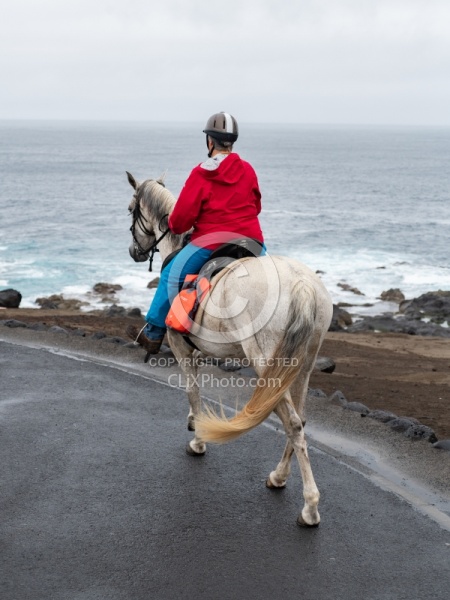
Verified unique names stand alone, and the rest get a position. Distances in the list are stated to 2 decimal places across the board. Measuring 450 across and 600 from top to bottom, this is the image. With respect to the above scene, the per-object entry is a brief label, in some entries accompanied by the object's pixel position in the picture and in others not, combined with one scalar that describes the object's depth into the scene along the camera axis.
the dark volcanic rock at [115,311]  23.45
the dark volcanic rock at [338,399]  10.27
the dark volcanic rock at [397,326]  25.61
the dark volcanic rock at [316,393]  10.53
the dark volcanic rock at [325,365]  13.38
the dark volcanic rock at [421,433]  8.80
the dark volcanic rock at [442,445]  8.46
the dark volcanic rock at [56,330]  14.35
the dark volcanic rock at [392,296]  32.12
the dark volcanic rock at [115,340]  13.60
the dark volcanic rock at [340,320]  25.09
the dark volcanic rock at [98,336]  14.15
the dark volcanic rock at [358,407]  9.92
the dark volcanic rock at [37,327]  14.76
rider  7.05
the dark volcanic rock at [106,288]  31.42
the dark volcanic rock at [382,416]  9.52
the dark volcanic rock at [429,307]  29.08
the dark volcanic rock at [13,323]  14.55
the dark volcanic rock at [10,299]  23.09
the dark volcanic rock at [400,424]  9.12
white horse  6.36
